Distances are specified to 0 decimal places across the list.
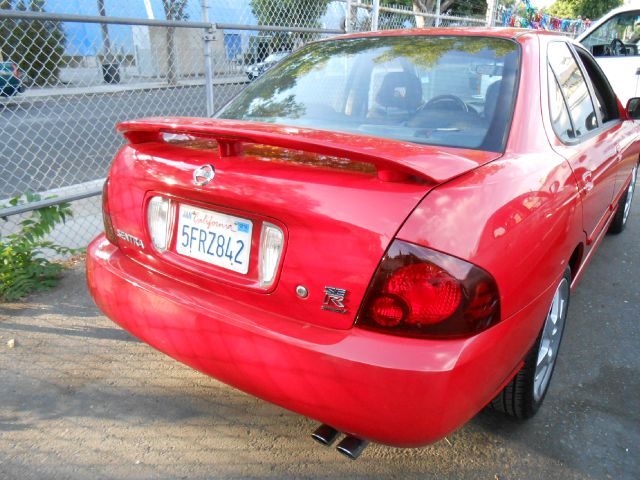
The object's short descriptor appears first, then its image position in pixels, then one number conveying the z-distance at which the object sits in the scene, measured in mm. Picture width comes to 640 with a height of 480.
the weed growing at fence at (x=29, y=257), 3334
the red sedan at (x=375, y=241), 1441
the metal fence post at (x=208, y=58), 4164
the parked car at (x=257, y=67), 5074
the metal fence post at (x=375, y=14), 5952
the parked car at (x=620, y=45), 7730
